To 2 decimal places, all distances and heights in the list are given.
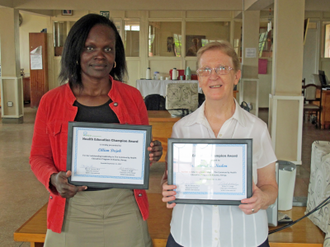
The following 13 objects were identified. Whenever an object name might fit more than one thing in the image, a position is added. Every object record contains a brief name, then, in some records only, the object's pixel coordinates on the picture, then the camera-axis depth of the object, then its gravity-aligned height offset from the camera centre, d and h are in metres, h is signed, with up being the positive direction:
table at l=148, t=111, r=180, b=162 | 4.68 -0.64
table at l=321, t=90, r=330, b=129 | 8.66 -0.77
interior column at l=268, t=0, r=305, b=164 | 5.47 -0.03
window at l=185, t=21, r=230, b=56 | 11.58 +1.46
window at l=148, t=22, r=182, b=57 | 11.67 +1.24
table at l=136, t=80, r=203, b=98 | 9.78 -0.23
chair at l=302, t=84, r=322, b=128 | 8.88 -0.43
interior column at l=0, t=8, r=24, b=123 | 9.14 +0.24
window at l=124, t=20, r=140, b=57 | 11.70 +1.27
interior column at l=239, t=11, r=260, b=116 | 9.05 +0.48
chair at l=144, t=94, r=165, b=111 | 5.71 -0.40
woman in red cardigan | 1.50 -0.30
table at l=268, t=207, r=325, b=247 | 2.11 -0.95
